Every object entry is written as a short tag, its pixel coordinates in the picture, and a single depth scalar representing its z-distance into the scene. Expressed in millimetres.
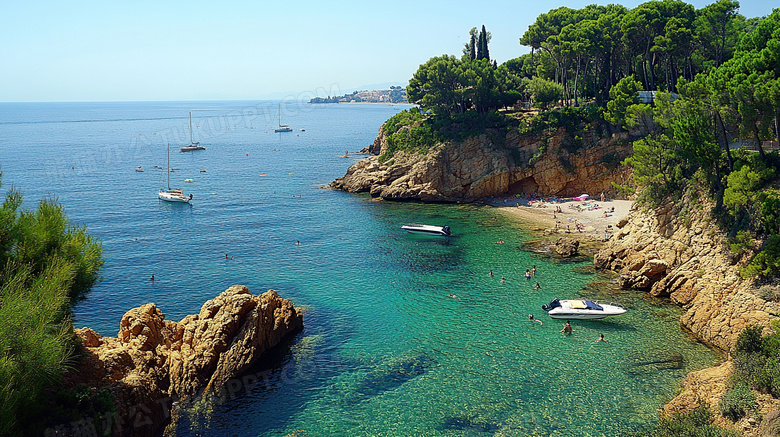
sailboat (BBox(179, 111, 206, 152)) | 134088
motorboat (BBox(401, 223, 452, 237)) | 55531
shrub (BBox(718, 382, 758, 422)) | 20969
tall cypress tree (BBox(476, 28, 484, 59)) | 93000
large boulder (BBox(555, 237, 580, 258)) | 47719
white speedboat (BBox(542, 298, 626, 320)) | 34969
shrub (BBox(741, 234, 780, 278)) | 30797
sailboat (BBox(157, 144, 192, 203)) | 73500
